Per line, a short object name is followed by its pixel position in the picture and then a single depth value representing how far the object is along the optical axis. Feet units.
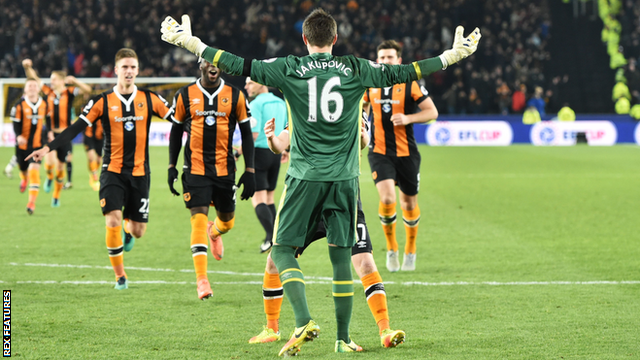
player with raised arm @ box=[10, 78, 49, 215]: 87.40
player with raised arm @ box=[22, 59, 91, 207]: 87.15
